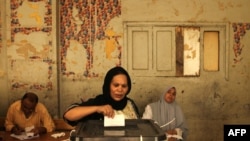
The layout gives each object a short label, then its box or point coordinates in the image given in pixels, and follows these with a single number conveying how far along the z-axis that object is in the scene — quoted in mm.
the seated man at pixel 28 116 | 4934
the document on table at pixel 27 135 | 4305
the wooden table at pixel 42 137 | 4254
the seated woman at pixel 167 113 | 5301
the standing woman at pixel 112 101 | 2241
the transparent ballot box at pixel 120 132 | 1514
